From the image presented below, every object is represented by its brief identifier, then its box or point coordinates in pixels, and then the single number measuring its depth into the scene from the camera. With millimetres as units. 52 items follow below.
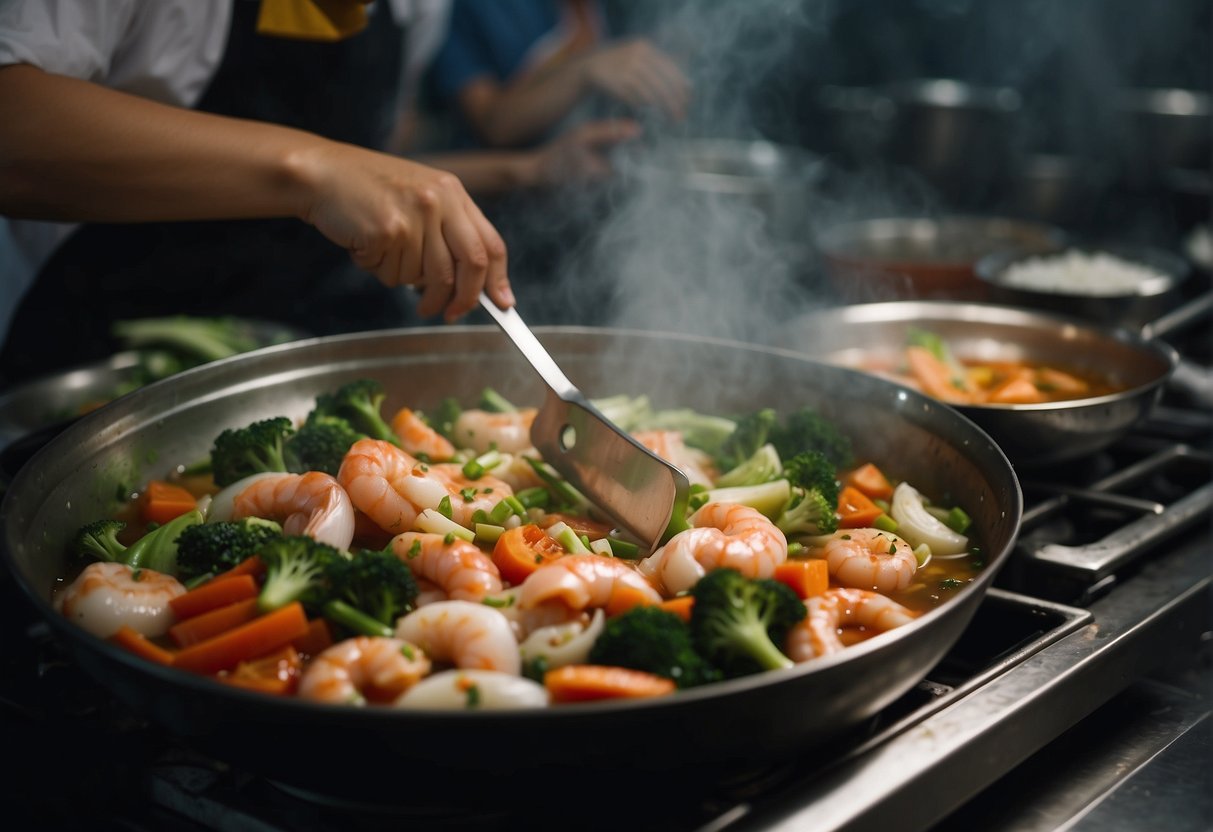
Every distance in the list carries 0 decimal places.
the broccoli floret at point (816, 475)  987
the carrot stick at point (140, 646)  825
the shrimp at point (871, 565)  920
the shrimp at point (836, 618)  840
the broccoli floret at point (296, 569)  847
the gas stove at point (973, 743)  810
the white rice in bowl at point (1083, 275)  1374
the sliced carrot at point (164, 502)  980
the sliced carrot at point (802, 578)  879
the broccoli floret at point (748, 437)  1051
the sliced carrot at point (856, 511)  999
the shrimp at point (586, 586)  841
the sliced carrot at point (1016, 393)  1158
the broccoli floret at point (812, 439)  1042
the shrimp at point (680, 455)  1032
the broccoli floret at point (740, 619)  821
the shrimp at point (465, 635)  814
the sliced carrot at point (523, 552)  888
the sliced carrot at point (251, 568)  872
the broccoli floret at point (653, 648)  805
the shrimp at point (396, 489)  939
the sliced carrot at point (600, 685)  792
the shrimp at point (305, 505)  909
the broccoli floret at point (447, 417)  1087
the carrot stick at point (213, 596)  855
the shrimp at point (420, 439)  1043
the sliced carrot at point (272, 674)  813
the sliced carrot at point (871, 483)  1028
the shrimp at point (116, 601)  843
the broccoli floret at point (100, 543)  922
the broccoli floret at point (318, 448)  1010
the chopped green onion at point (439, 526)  929
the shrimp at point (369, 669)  798
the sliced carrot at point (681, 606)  850
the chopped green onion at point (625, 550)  948
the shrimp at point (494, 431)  1055
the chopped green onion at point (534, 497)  1003
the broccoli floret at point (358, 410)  1051
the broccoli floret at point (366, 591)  848
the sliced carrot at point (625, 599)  850
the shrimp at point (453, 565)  868
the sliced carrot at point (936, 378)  1167
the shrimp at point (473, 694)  786
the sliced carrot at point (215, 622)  842
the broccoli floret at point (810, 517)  975
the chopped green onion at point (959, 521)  969
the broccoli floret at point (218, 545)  887
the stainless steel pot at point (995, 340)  1188
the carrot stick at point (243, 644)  823
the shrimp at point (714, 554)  875
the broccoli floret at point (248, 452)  995
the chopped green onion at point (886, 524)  982
